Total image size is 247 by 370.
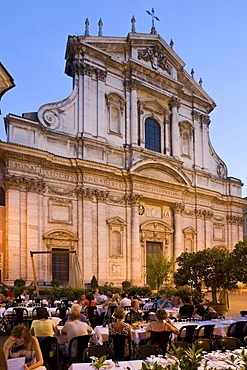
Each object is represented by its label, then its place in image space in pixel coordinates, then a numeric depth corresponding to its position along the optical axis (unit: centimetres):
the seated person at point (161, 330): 820
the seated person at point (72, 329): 814
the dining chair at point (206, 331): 958
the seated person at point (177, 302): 1484
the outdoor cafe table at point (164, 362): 557
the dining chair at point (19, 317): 1301
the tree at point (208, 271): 1758
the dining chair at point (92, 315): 1259
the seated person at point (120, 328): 801
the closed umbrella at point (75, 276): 2045
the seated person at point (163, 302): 1432
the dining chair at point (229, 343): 753
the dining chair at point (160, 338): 819
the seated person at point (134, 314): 1052
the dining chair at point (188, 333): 941
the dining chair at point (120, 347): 788
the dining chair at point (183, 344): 648
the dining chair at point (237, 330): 1018
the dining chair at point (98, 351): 632
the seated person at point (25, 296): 1755
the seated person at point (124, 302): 1435
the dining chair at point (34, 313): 1385
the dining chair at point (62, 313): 1306
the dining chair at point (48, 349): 740
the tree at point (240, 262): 1544
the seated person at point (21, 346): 561
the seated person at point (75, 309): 838
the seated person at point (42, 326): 814
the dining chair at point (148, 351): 625
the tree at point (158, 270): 2764
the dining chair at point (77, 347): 787
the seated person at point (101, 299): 1698
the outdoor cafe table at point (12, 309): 1353
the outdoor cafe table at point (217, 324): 1033
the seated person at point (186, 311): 1255
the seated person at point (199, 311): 1202
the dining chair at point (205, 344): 696
